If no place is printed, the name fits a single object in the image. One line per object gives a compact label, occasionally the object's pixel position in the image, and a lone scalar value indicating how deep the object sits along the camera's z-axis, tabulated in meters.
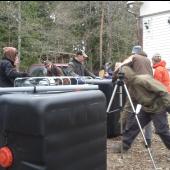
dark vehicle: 10.81
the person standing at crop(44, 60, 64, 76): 10.03
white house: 18.11
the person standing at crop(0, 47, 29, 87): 6.29
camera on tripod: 6.04
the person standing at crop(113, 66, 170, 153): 5.76
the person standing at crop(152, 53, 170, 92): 8.61
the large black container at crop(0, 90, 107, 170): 3.05
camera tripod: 5.94
